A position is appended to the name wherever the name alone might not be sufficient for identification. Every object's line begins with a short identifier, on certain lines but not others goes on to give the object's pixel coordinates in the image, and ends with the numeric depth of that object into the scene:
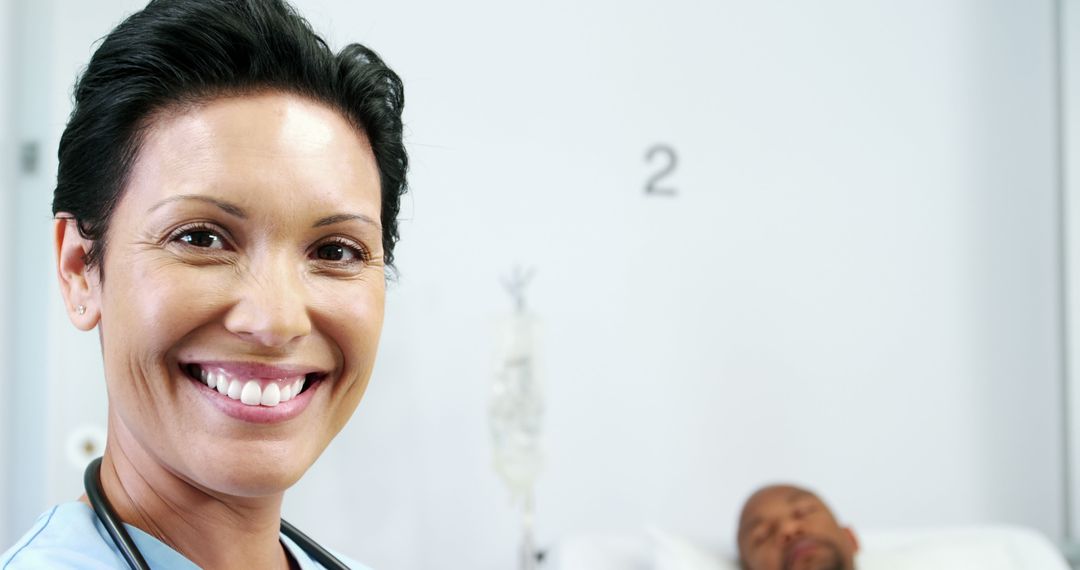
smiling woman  0.64
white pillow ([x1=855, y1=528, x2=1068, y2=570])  2.05
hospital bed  2.00
